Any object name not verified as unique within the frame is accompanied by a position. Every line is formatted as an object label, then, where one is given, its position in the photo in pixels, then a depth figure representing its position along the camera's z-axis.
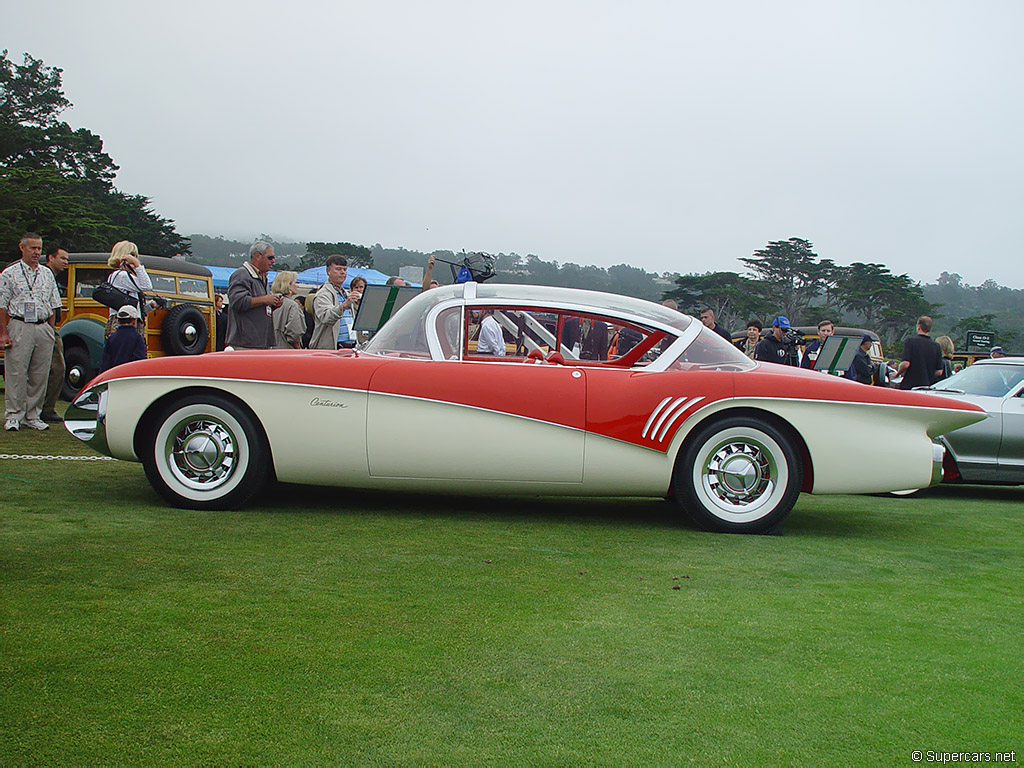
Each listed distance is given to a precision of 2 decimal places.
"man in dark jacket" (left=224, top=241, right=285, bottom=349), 7.40
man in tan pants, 8.03
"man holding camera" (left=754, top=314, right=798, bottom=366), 10.06
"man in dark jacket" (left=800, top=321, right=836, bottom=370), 11.30
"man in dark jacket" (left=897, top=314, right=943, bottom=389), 9.79
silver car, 7.20
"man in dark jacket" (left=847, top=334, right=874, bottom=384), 12.40
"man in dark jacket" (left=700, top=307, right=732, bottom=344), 9.68
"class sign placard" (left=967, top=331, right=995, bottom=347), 23.53
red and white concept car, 4.95
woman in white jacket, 9.04
